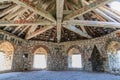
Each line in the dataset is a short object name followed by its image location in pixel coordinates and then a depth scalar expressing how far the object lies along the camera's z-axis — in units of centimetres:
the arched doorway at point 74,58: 518
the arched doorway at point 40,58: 512
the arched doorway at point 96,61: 432
